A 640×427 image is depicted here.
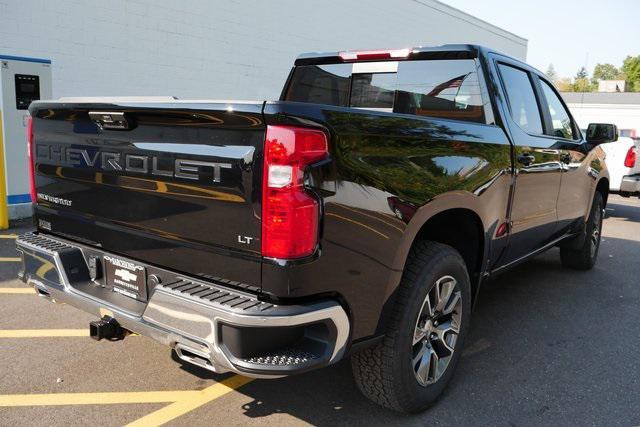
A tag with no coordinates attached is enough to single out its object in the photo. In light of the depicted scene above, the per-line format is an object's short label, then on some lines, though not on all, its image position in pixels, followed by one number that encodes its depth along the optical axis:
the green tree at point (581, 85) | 87.66
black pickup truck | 2.10
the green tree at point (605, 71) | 125.94
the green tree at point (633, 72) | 85.44
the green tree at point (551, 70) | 148.25
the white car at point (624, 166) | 9.42
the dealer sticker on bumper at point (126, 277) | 2.55
